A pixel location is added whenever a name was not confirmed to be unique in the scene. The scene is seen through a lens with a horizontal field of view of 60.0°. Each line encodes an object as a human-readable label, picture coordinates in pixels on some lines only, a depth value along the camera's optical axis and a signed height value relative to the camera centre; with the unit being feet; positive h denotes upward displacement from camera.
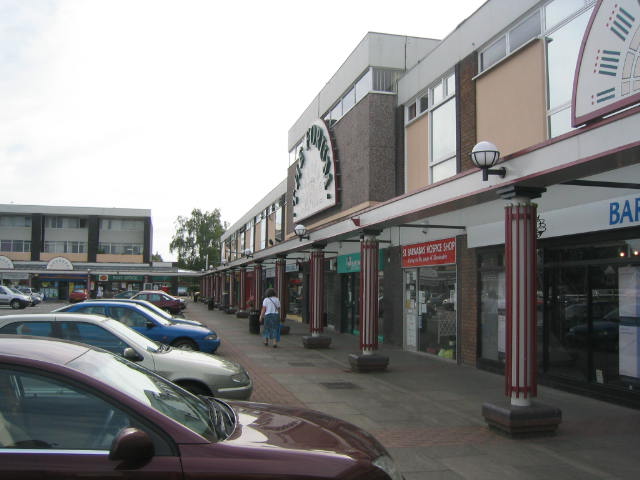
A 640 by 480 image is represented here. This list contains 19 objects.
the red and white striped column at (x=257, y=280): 87.62 -0.43
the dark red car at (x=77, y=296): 161.38 -5.89
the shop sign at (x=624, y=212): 26.43 +3.36
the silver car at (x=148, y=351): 22.56 -3.23
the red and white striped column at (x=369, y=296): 39.22 -1.27
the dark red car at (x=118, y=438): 8.83 -2.77
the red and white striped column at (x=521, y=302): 22.79 -0.93
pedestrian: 50.19 -3.77
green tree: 310.45 +20.87
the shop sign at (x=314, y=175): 68.54 +14.06
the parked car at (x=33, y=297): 147.54 -6.08
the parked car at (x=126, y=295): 121.39 -4.17
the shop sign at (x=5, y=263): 197.36 +4.35
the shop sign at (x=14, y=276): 209.26 -0.24
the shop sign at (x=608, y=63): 20.79 +8.52
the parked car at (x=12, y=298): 126.21 -5.31
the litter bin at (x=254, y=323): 68.85 -5.69
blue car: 38.75 -3.61
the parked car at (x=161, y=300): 100.07 -4.25
